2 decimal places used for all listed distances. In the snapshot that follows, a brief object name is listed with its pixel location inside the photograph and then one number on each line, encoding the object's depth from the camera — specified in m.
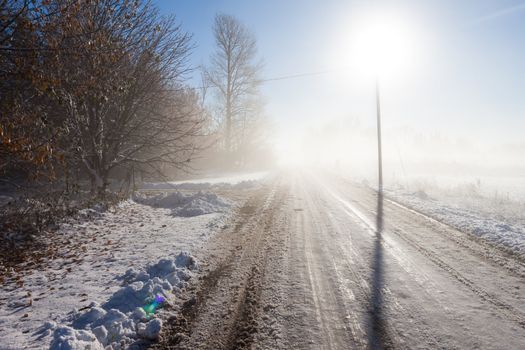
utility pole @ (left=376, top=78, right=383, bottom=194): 21.05
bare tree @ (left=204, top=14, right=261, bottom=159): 28.70
